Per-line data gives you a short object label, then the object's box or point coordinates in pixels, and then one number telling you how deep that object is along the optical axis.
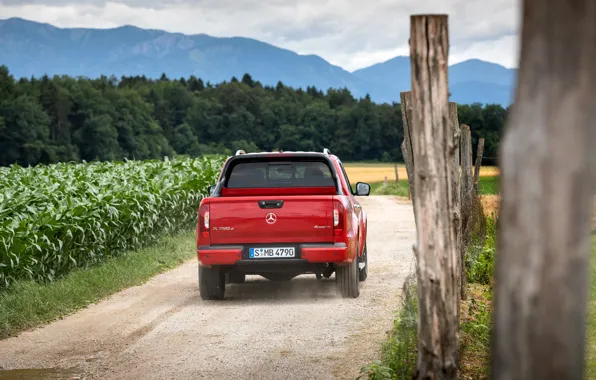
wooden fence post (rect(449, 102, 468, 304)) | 14.98
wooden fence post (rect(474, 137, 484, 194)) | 25.62
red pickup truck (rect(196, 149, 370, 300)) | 17.62
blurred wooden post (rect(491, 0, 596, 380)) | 5.00
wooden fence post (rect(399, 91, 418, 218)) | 14.93
